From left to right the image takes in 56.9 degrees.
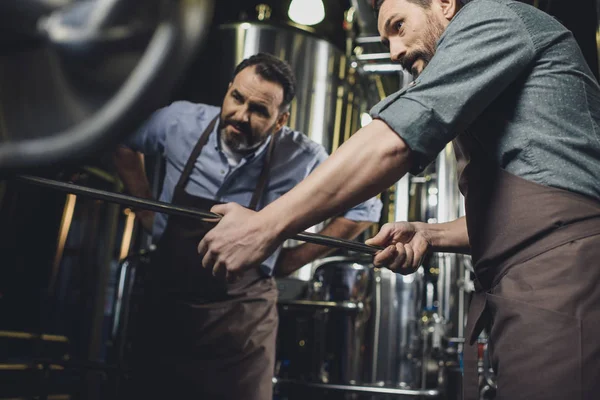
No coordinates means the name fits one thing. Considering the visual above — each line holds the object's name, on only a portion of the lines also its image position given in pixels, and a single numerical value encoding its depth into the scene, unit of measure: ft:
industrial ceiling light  16.12
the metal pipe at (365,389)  9.07
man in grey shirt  3.45
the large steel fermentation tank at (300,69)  12.10
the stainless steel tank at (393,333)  9.37
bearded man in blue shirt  7.13
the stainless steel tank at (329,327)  9.29
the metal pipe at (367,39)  13.76
